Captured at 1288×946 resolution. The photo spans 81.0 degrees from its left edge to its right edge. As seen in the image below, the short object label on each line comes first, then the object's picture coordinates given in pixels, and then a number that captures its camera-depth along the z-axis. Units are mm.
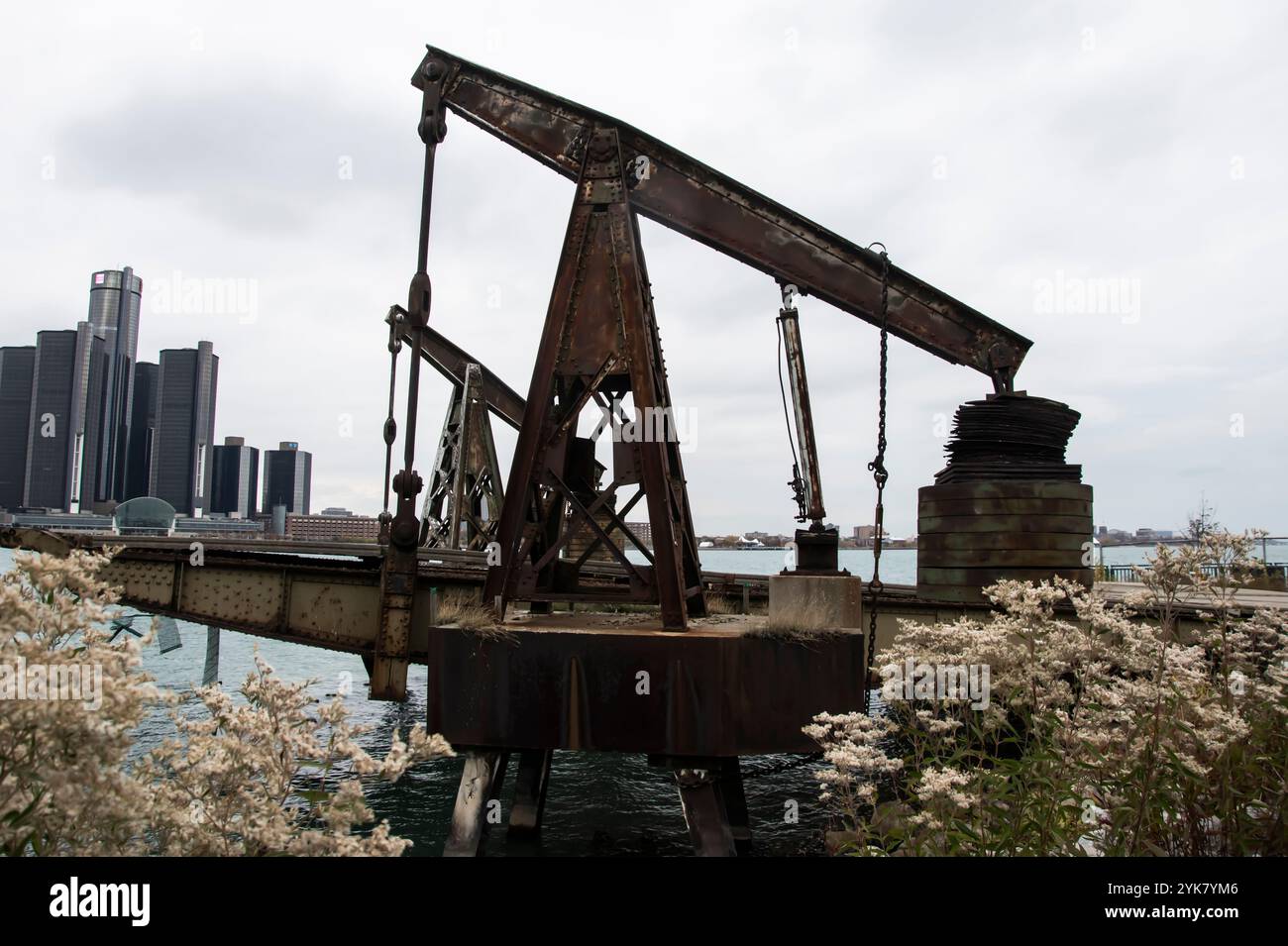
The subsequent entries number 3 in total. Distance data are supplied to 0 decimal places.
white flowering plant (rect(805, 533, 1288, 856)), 3965
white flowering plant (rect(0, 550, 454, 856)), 2068
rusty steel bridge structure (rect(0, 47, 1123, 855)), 7711
